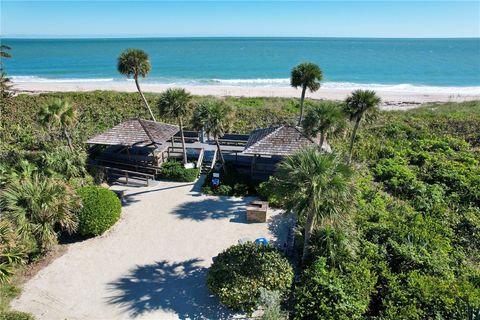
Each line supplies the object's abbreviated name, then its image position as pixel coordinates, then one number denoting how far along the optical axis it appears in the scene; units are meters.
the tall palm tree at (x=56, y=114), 17.14
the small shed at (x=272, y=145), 17.88
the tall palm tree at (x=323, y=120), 17.11
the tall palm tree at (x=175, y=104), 18.73
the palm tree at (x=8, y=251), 10.34
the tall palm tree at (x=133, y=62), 22.42
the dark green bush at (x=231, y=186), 18.33
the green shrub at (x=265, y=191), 17.30
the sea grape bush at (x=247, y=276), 10.58
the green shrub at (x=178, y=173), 19.75
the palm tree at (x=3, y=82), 25.69
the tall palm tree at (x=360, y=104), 17.64
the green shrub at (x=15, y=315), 10.08
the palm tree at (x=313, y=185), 10.12
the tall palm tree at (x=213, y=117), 17.41
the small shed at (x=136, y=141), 19.33
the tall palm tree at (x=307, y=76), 20.44
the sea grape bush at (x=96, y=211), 14.16
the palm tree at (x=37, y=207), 12.18
